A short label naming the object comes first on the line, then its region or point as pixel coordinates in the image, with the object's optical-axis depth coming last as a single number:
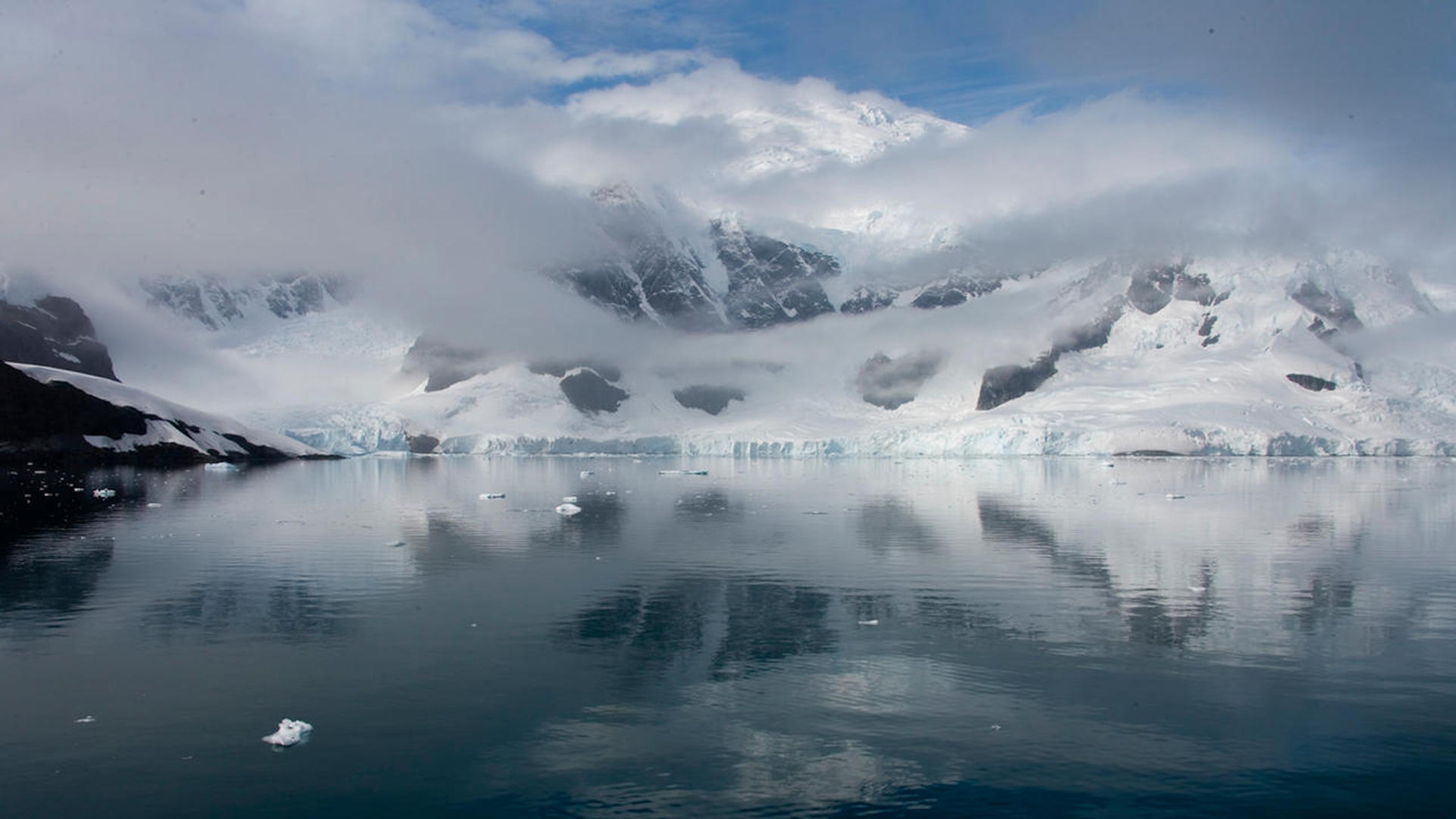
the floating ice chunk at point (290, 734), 14.04
